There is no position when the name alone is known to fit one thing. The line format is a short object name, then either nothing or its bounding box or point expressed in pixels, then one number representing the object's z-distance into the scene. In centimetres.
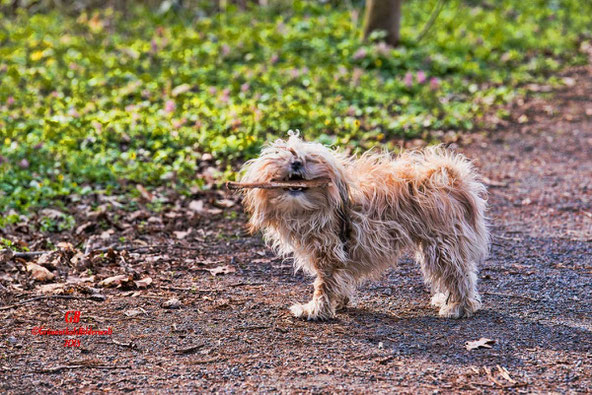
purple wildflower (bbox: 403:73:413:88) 2309
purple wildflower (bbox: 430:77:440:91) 2305
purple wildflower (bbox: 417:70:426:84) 2287
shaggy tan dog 986
